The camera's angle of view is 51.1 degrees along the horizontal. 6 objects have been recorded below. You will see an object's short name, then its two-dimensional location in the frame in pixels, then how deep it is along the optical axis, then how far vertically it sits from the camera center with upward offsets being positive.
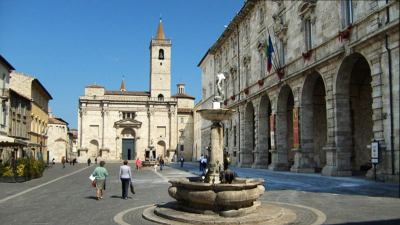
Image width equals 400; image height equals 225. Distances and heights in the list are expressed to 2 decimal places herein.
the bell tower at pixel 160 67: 87.06 +15.91
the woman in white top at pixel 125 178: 15.25 -1.27
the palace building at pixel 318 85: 18.00 +3.65
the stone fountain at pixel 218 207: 9.74 -1.60
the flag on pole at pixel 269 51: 29.98 +6.69
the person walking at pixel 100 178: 15.01 -1.25
